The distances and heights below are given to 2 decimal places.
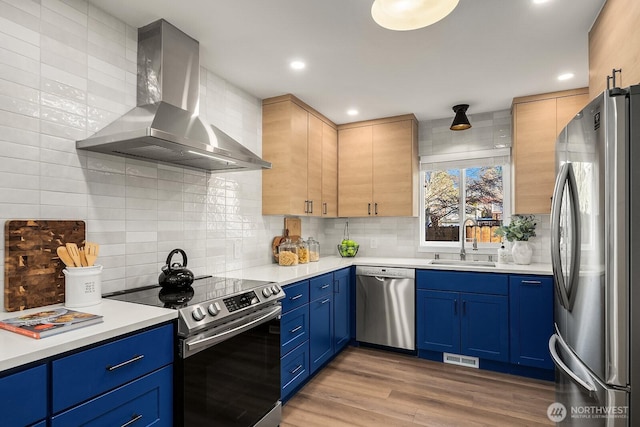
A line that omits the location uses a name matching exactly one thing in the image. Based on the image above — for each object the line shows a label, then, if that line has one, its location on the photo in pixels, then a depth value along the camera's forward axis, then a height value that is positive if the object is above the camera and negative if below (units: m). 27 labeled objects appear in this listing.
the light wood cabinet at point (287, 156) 3.31 +0.58
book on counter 1.29 -0.42
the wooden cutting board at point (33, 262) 1.62 -0.22
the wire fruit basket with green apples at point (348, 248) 4.21 -0.38
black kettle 2.10 -0.37
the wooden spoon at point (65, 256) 1.69 -0.20
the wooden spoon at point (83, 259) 1.76 -0.22
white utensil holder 1.70 -0.34
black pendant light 3.51 +0.98
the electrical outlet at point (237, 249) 3.06 -0.29
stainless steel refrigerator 1.29 -0.18
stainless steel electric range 1.66 -0.72
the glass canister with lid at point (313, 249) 3.82 -0.37
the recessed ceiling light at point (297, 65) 2.67 +1.17
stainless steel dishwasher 3.47 -0.91
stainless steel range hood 1.86 +0.56
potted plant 3.39 -0.19
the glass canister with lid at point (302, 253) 3.56 -0.37
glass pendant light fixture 1.47 +0.88
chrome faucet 3.83 -0.26
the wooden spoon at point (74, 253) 1.71 -0.18
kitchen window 3.86 +0.20
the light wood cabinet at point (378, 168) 3.93 +0.56
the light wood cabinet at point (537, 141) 3.18 +0.71
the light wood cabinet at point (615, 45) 1.53 +0.86
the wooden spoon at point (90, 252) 1.76 -0.18
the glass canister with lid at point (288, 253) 3.35 -0.35
